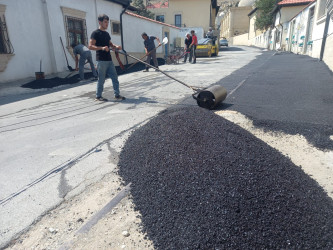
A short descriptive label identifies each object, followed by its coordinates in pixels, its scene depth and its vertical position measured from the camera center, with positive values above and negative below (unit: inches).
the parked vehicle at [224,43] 1467.0 +43.1
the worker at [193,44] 559.1 +15.2
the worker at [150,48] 445.3 +6.7
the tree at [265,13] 1366.9 +203.5
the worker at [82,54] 349.2 -1.3
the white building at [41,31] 320.2 +34.4
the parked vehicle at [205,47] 743.7 +10.5
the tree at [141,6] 1184.3 +218.0
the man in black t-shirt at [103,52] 205.0 +0.5
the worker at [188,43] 576.8 +18.4
